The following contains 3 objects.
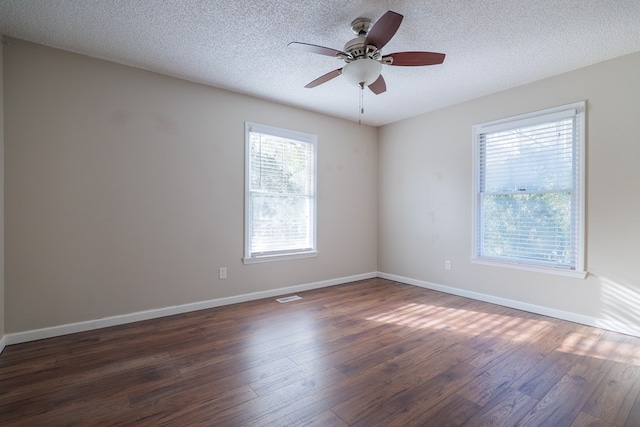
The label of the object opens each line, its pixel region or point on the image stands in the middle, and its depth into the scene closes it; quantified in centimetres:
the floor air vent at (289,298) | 385
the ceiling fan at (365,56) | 219
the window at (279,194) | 387
